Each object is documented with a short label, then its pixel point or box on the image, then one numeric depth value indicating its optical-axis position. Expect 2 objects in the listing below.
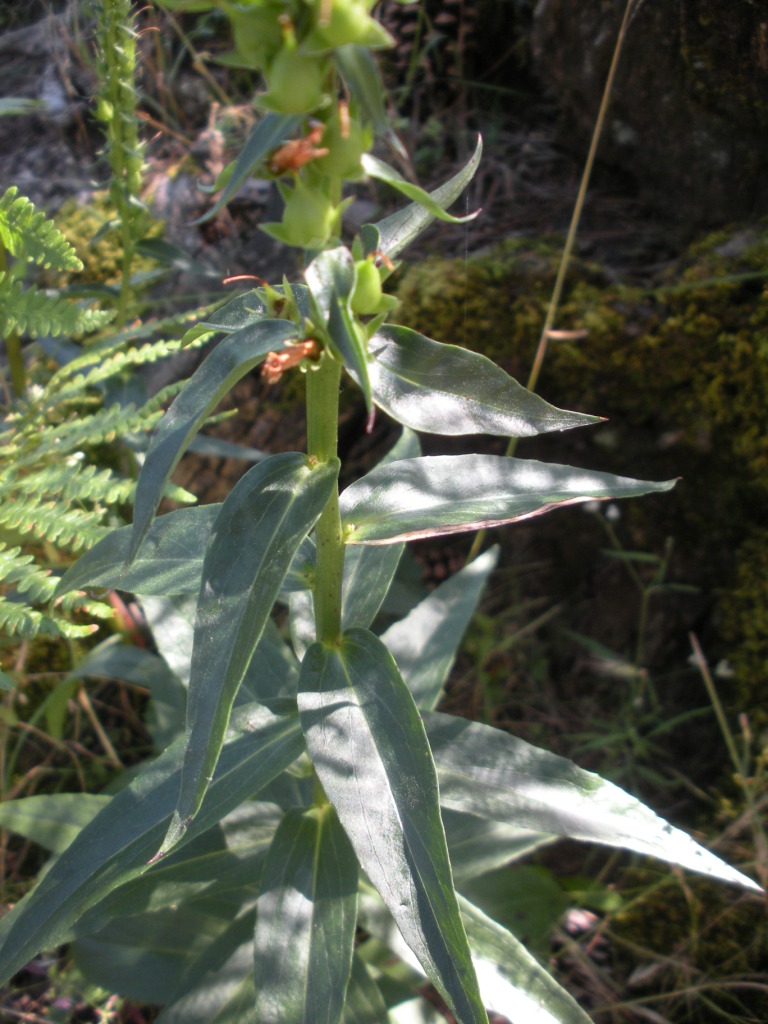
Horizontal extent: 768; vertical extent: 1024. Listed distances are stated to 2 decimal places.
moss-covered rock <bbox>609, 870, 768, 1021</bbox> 0.41
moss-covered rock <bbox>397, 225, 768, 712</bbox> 0.47
